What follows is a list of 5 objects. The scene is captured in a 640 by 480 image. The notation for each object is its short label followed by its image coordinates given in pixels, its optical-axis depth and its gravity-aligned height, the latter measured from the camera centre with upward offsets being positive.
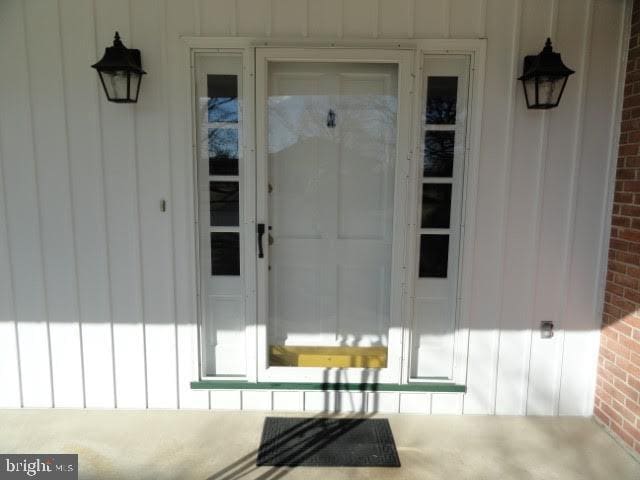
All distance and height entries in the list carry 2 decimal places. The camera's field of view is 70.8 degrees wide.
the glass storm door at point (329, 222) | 2.65 -0.21
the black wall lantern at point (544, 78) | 2.31 +0.59
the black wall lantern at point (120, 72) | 2.31 +0.58
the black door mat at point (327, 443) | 2.31 -1.39
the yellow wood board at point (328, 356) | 2.83 -1.07
